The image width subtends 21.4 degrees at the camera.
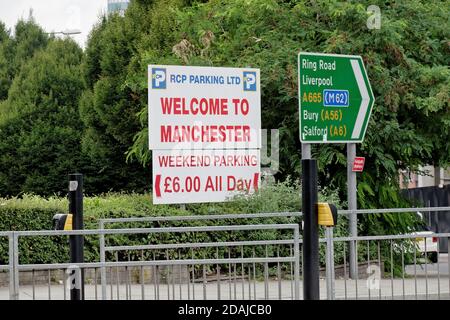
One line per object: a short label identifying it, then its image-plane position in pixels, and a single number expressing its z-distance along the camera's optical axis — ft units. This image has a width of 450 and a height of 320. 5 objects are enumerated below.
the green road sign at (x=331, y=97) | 48.85
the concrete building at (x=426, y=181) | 145.79
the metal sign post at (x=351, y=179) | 66.95
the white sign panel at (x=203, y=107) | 63.67
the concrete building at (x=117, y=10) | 126.66
